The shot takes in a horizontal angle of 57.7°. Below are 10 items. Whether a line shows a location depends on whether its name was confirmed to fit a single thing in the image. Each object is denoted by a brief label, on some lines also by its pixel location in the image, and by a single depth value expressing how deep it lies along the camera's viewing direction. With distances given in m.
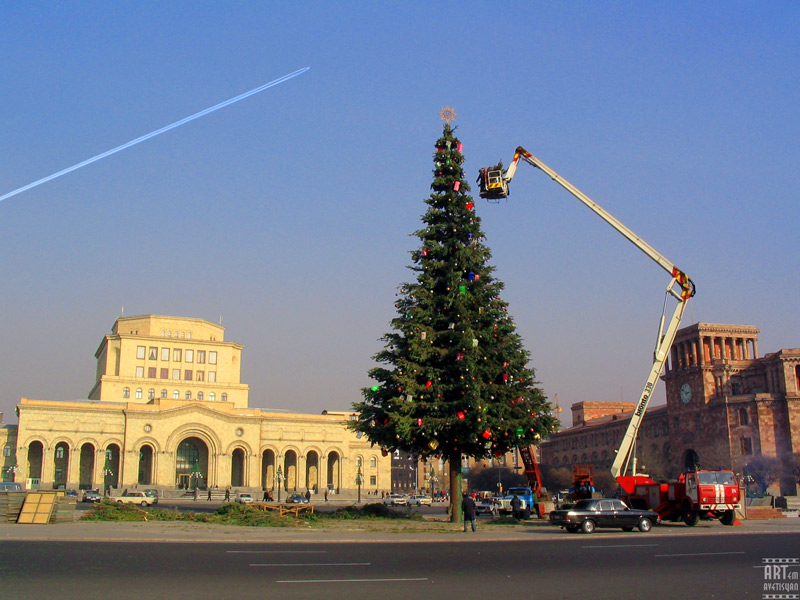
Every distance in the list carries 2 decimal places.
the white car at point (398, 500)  72.01
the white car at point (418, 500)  76.81
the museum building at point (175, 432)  86.56
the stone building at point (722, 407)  87.56
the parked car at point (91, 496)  63.56
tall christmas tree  30.34
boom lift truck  31.50
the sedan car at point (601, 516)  26.67
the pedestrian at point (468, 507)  27.39
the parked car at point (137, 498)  58.89
